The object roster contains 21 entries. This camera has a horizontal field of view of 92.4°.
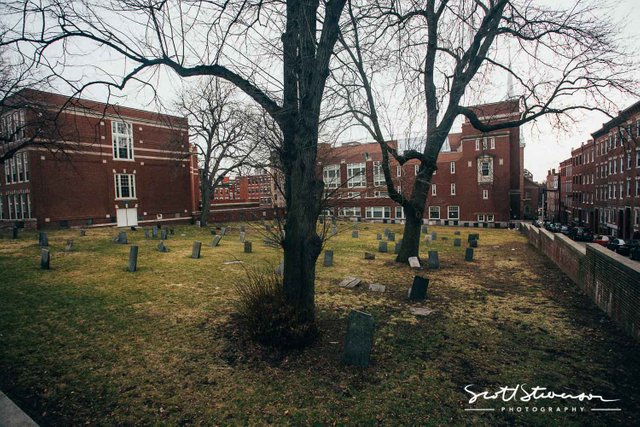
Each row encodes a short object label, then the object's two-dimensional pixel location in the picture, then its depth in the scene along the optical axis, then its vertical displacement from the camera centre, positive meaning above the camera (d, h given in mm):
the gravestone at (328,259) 12820 -2276
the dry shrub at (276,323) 4988 -1936
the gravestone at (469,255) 14183 -2456
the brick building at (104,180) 27328 +2943
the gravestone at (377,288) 8995 -2477
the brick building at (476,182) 39541 +2736
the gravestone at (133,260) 10689 -1804
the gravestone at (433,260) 12391 -2321
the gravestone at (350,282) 9516 -2468
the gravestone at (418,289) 8180 -2305
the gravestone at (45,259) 10586 -1690
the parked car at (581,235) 30391 -3579
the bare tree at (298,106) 5141 +1706
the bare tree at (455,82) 9289 +4061
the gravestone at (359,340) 4641 -2062
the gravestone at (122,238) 17358 -1676
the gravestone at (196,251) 13602 -1949
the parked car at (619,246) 20188 -3277
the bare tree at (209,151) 26938 +5225
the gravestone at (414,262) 12492 -2417
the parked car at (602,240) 25036 -3521
